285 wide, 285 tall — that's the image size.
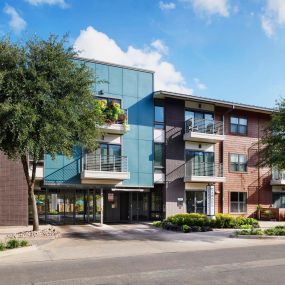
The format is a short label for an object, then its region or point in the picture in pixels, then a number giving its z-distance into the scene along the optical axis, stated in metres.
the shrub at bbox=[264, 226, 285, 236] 14.73
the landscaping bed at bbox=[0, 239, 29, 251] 10.70
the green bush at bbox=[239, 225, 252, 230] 17.13
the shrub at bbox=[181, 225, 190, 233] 16.35
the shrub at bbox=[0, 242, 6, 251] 10.30
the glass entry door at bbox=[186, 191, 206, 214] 22.35
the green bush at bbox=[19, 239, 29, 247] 11.11
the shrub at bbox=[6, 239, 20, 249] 10.75
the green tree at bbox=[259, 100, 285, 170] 15.68
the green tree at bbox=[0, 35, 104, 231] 11.95
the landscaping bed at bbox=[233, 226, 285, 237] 14.61
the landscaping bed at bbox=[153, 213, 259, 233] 17.45
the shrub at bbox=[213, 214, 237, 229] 17.74
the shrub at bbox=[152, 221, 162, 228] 18.84
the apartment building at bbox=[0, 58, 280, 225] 19.21
